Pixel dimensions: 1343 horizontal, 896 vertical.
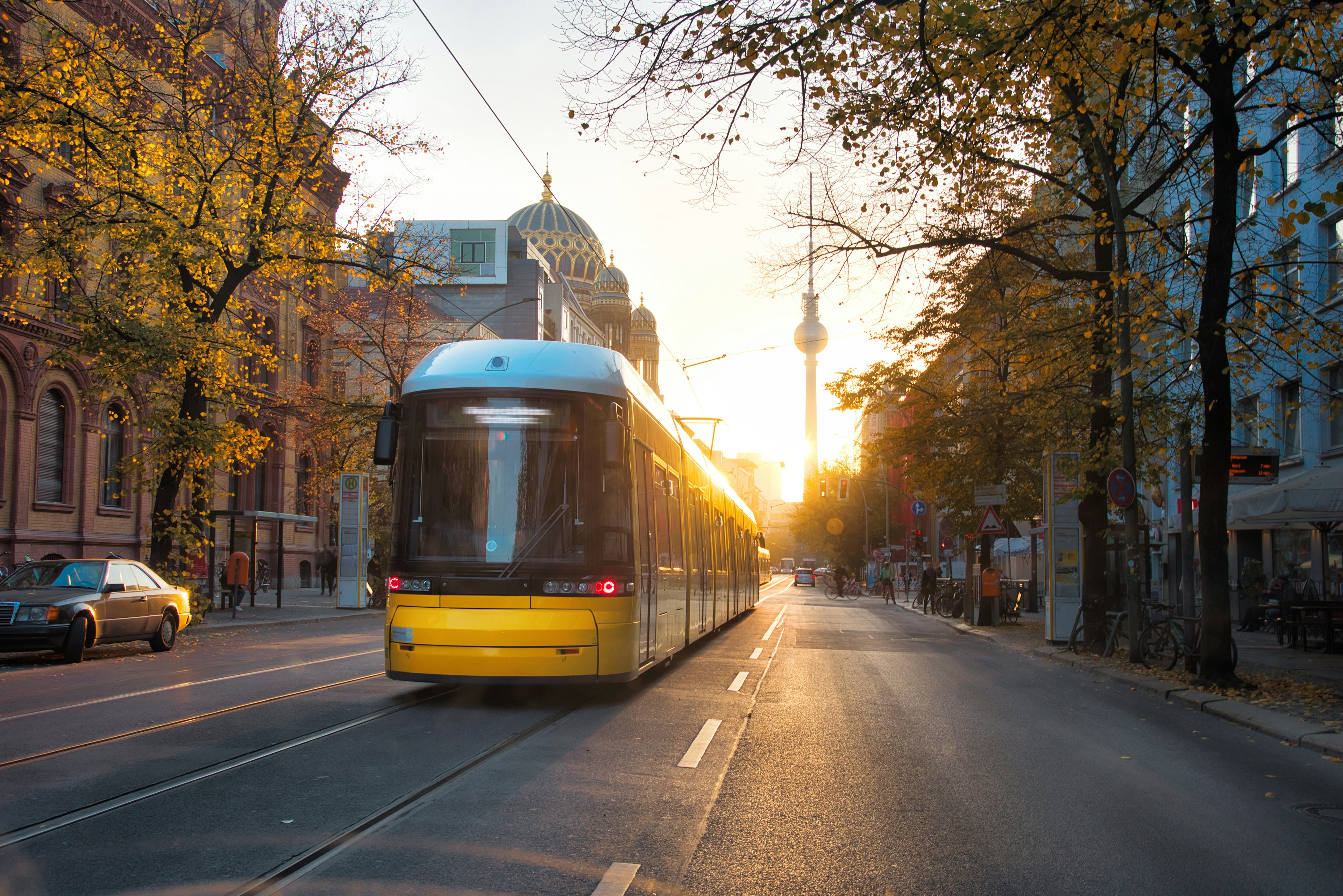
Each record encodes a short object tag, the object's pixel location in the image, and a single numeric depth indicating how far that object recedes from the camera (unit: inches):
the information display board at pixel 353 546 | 1272.1
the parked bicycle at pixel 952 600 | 1405.0
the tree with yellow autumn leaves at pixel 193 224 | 788.6
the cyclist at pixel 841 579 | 2321.6
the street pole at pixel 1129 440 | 636.7
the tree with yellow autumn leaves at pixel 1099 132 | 366.3
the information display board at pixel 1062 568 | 840.3
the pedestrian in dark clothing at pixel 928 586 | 1599.4
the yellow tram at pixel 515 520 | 383.6
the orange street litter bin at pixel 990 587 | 1154.7
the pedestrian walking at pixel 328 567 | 1625.2
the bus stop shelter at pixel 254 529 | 1090.7
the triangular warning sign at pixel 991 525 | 1066.1
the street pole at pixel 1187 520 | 641.6
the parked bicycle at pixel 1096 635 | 733.3
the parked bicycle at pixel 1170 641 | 591.5
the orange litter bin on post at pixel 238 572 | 1106.1
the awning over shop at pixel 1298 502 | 688.4
